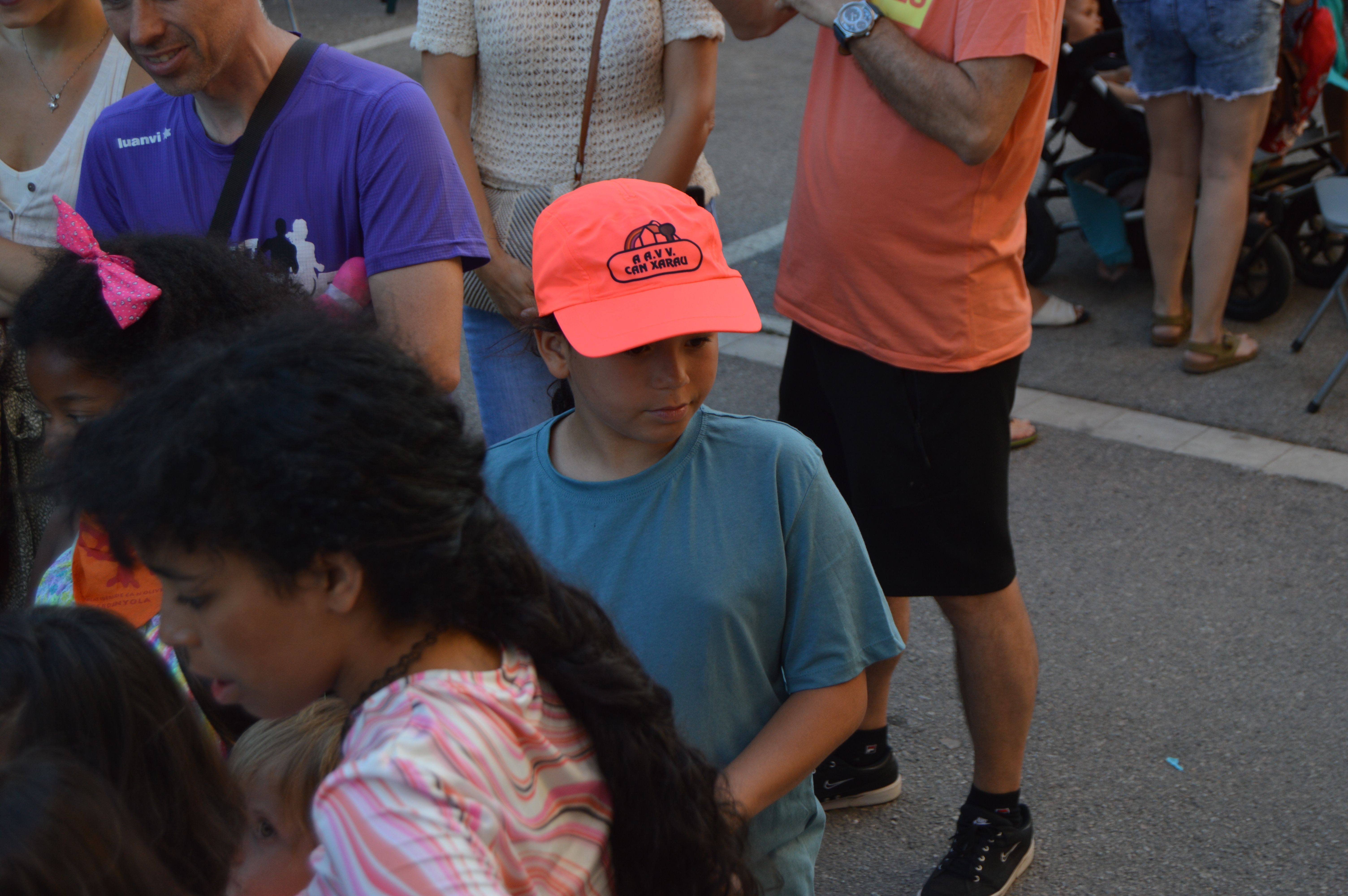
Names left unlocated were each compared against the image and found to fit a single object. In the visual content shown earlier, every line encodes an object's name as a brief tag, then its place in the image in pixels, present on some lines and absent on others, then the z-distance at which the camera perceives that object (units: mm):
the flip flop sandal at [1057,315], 5402
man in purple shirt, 2111
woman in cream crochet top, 2789
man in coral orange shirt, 2316
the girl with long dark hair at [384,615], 961
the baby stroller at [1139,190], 5156
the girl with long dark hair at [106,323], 1728
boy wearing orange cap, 1600
